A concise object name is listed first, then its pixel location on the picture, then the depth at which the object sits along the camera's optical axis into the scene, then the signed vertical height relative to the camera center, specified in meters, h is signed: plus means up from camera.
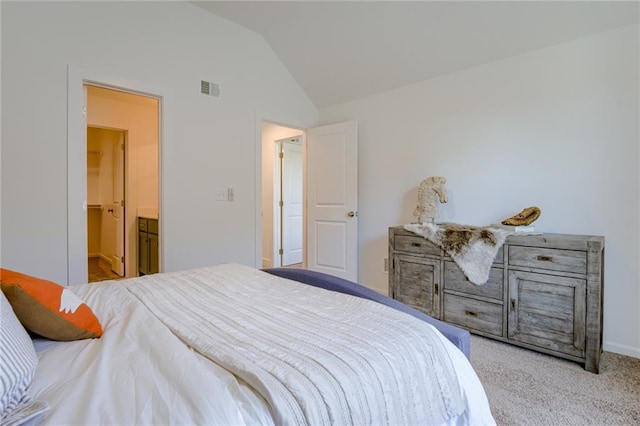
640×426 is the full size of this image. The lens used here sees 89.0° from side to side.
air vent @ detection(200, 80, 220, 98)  3.10 +1.15
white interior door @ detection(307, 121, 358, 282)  3.77 +0.10
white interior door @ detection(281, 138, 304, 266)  5.31 +0.08
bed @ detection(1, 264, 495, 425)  0.65 -0.38
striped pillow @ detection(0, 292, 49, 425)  0.60 -0.35
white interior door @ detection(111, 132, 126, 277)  4.45 +0.01
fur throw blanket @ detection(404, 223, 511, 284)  2.38 -0.28
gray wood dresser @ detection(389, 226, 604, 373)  2.02 -0.61
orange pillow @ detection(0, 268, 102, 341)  0.95 -0.32
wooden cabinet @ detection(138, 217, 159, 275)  3.57 -0.46
